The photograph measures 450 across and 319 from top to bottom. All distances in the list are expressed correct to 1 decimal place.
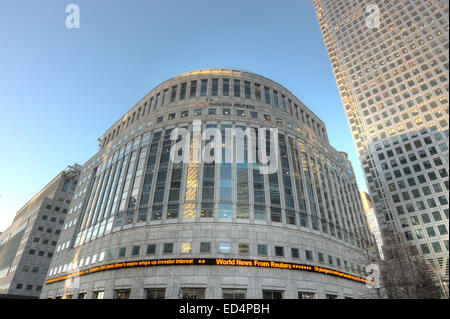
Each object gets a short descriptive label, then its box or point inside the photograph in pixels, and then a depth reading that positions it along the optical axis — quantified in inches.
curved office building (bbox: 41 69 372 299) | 1503.4
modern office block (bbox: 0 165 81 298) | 3203.7
